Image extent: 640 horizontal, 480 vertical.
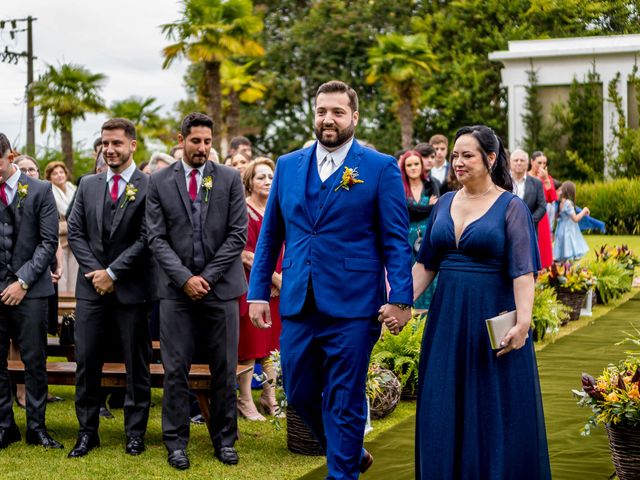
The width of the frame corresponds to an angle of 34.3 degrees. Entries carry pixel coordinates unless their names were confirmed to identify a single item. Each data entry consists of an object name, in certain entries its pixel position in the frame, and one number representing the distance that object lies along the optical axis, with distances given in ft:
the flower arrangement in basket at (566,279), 44.09
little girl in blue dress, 58.85
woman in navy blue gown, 17.58
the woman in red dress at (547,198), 45.21
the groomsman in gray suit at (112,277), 23.18
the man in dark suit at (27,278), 23.68
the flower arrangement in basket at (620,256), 53.72
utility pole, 123.54
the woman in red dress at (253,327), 26.86
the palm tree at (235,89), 135.85
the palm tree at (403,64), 127.65
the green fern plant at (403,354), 28.60
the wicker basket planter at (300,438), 23.13
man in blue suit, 17.92
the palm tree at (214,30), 107.34
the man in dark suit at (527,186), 41.14
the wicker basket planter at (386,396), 26.30
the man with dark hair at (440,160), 40.91
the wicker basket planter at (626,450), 19.53
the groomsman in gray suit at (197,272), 22.07
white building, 114.21
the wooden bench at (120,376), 23.30
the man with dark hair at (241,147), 35.40
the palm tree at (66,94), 116.39
